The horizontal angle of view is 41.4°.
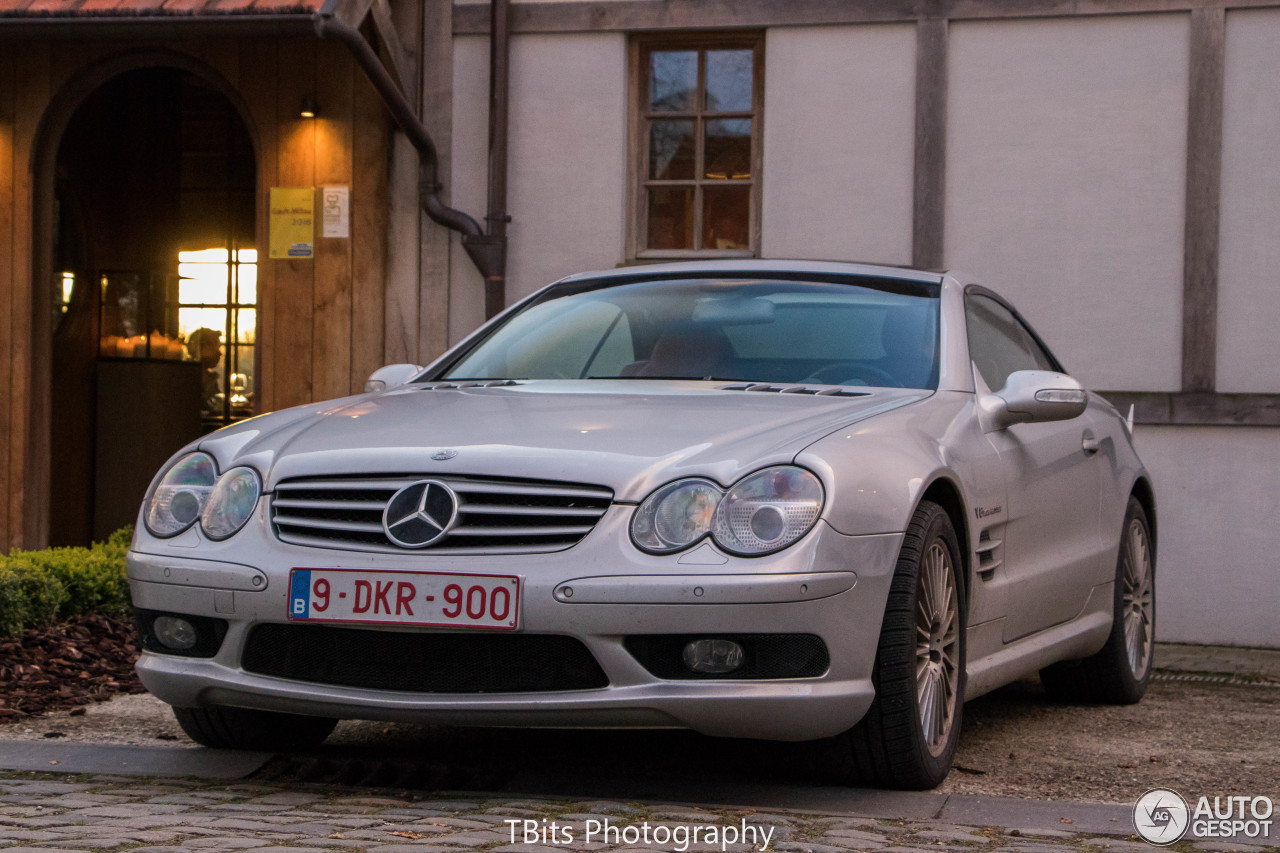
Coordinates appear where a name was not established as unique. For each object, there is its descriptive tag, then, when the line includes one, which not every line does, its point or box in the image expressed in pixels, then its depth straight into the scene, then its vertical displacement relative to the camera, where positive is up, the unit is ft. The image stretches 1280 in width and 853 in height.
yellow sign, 31.58 +2.27
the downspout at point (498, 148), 31.12 +3.75
